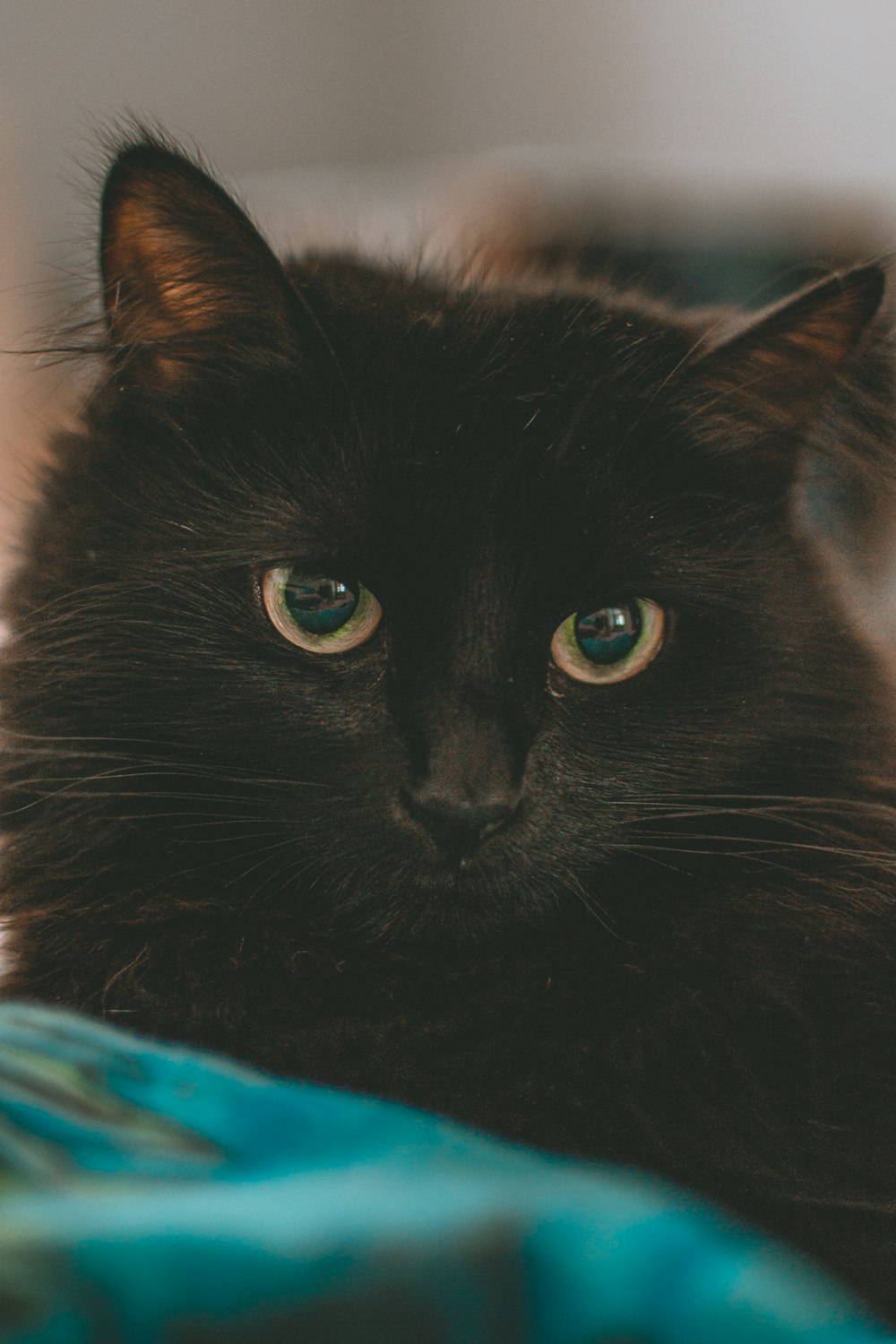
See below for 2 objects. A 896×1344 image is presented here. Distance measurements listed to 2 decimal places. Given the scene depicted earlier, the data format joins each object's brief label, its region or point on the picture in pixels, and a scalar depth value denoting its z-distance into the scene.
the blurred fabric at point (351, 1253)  0.28
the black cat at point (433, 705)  0.40
